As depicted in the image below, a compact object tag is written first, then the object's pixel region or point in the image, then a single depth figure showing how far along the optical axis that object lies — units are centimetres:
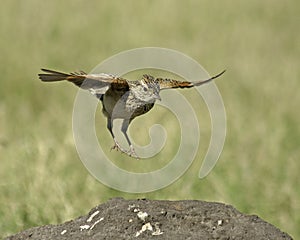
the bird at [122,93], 867
